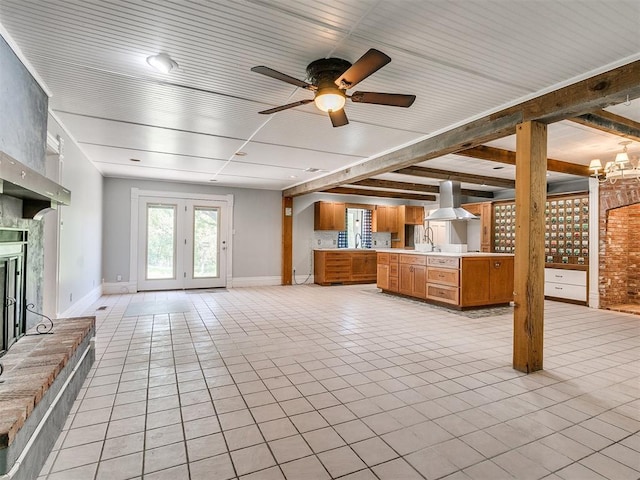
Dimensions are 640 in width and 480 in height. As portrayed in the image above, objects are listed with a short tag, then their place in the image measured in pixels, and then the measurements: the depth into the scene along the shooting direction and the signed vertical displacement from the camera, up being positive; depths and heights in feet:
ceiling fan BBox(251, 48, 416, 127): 7.58 +3.45
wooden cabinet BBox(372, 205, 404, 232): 30.81 +2.30
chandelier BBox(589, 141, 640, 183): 13.60 +3.34
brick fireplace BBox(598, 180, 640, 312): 19.06 +0.09
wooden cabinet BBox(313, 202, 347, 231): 28.50 +2.30
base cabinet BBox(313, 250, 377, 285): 27.48 -1.89
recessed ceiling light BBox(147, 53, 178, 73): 7.67 +4.10
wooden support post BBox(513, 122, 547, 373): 9.61 -0.12
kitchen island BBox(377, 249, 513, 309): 17.88 -1.83
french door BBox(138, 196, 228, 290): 23.84 -0.11
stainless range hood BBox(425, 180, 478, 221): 21.11 +2.59
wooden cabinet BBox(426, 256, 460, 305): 17.99 -1.88
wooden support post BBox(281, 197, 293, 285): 27.89 +0.20
